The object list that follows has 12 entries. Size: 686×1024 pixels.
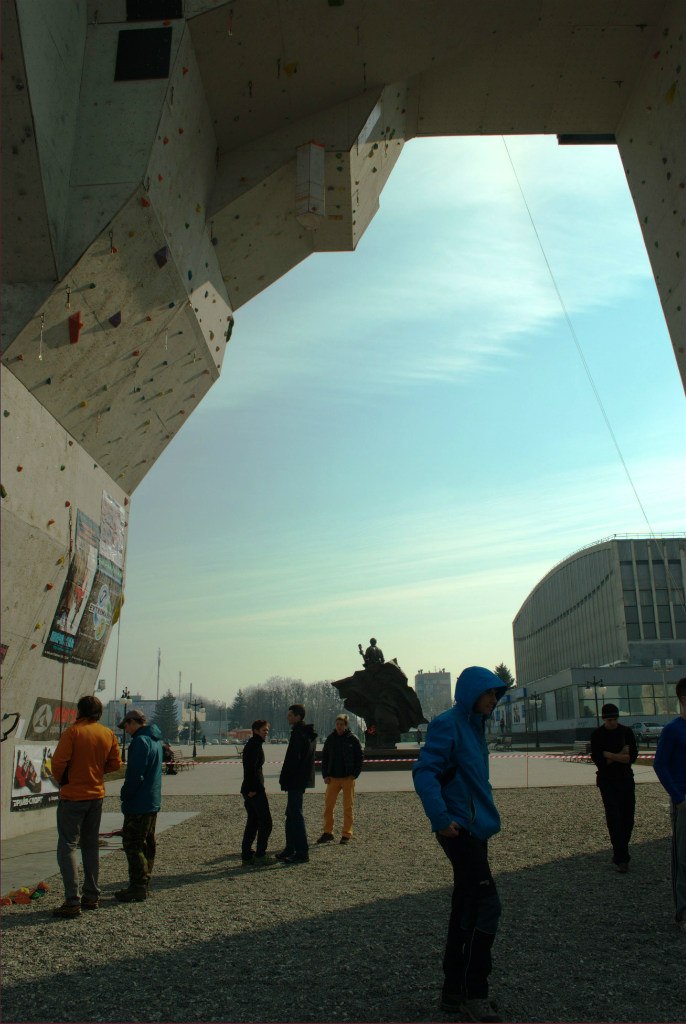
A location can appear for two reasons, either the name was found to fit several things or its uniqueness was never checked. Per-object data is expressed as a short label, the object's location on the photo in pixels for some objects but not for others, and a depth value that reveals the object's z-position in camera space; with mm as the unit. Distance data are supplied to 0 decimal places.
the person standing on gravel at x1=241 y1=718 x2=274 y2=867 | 8625
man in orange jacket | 6234
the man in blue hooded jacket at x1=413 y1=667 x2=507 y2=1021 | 3988
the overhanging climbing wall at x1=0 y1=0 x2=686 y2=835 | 7715
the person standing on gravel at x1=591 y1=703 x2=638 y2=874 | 7953
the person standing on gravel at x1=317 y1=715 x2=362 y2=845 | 9820
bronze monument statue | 24562
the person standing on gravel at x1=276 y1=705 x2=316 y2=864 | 8672
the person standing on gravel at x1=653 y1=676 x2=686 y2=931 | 5789
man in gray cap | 6707
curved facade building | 63969
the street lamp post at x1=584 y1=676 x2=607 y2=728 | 62481
